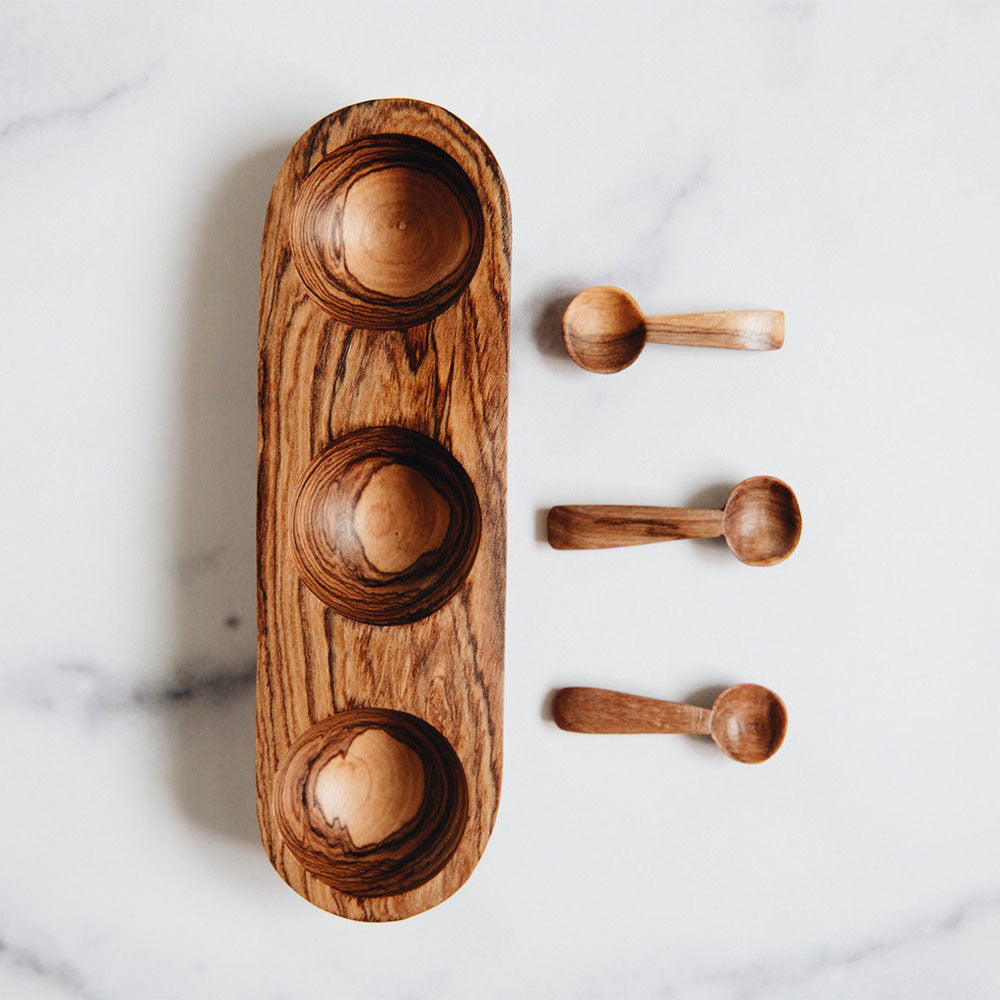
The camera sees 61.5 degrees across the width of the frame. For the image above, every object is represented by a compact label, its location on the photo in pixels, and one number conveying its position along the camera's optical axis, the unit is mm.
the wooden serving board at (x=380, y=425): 595
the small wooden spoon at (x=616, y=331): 649
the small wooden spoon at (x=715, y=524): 639
